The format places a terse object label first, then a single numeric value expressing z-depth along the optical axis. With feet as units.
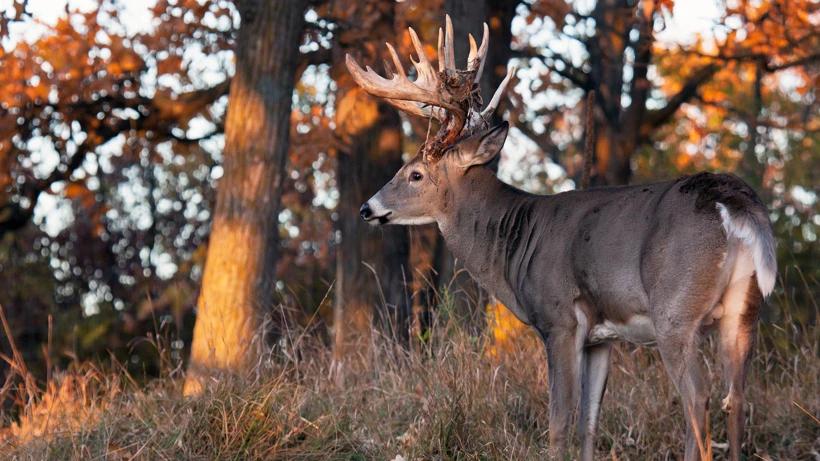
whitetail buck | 38.81
